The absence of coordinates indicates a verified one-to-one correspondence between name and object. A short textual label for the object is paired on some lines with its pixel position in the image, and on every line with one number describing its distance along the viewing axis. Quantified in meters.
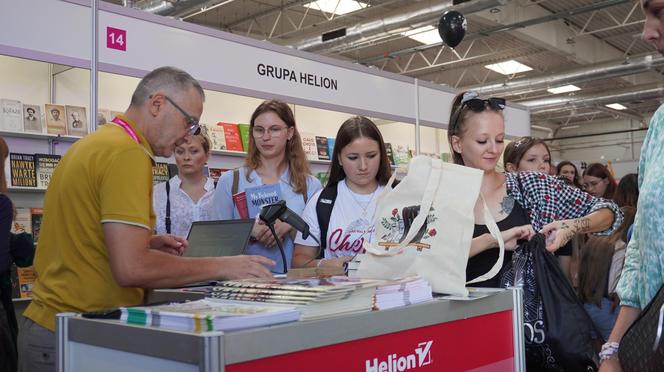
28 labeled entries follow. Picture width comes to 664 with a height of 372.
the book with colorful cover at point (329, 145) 5.68
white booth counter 0.99
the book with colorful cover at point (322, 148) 5.59
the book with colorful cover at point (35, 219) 4.06
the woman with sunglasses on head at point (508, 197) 1.87
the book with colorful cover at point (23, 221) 3.98
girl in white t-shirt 2.51
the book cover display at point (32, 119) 4.05
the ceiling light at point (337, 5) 9.85
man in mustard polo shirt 1.54
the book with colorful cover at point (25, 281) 3.94
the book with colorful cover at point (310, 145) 5.47
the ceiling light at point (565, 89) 15.56
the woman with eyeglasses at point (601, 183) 4.98
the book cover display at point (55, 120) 4.13
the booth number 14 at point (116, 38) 3.40
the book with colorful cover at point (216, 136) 4.80
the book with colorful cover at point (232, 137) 4.96
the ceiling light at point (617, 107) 18.16
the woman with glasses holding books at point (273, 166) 2.85
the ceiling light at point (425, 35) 10.43
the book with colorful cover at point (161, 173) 4.38
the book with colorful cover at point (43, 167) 3.99
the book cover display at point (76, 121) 4.24
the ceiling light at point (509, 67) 13.93
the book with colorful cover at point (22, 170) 3.97
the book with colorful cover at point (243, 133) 5.07
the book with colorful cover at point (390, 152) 6.07
